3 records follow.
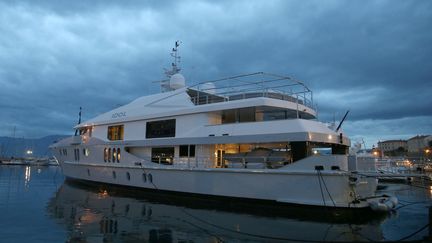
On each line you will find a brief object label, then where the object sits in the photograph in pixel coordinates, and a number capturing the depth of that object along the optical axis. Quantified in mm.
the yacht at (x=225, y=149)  12445
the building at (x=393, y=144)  123588
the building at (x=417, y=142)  91894
